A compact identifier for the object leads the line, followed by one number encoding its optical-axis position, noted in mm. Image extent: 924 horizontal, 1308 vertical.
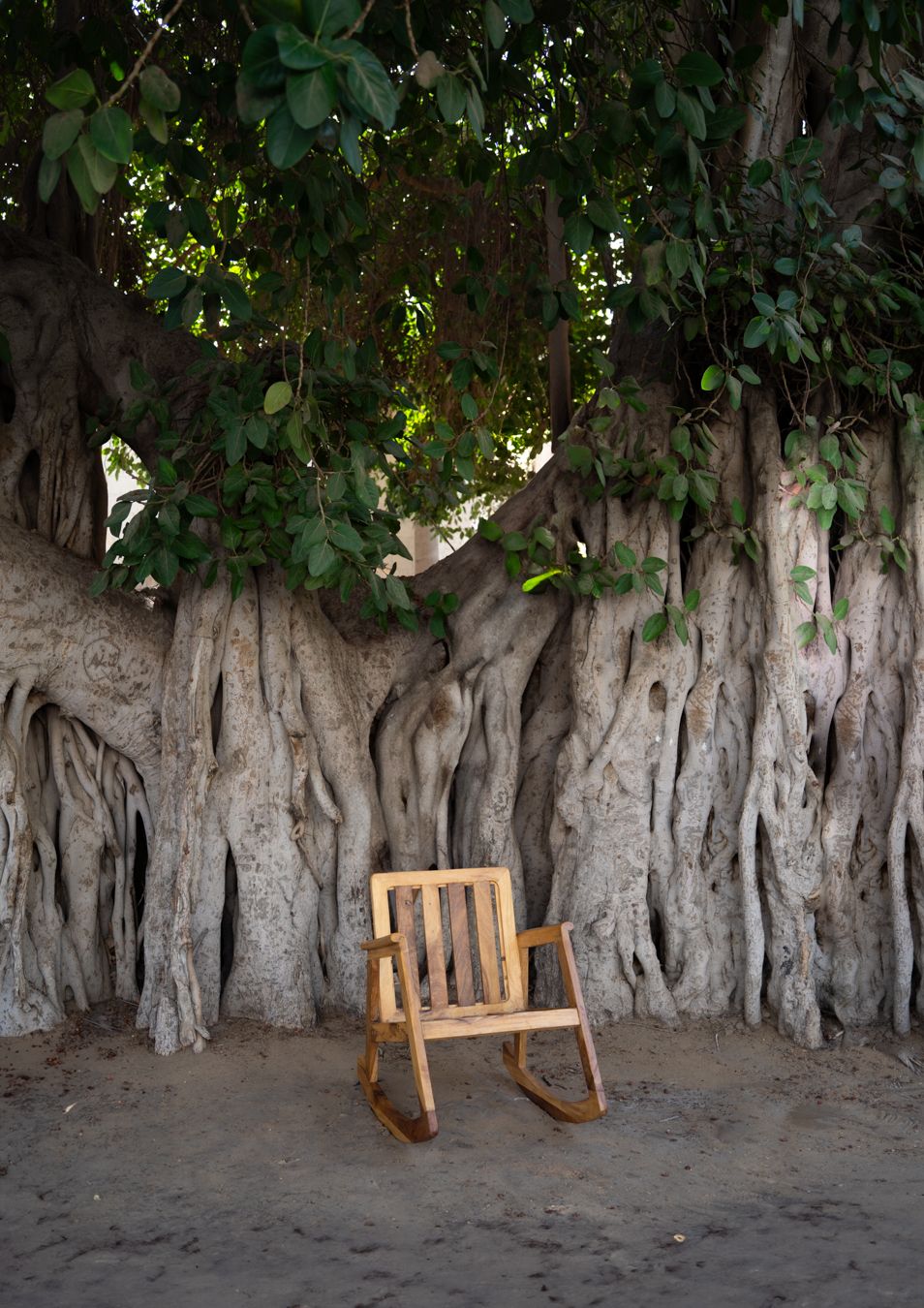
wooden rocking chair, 3561
